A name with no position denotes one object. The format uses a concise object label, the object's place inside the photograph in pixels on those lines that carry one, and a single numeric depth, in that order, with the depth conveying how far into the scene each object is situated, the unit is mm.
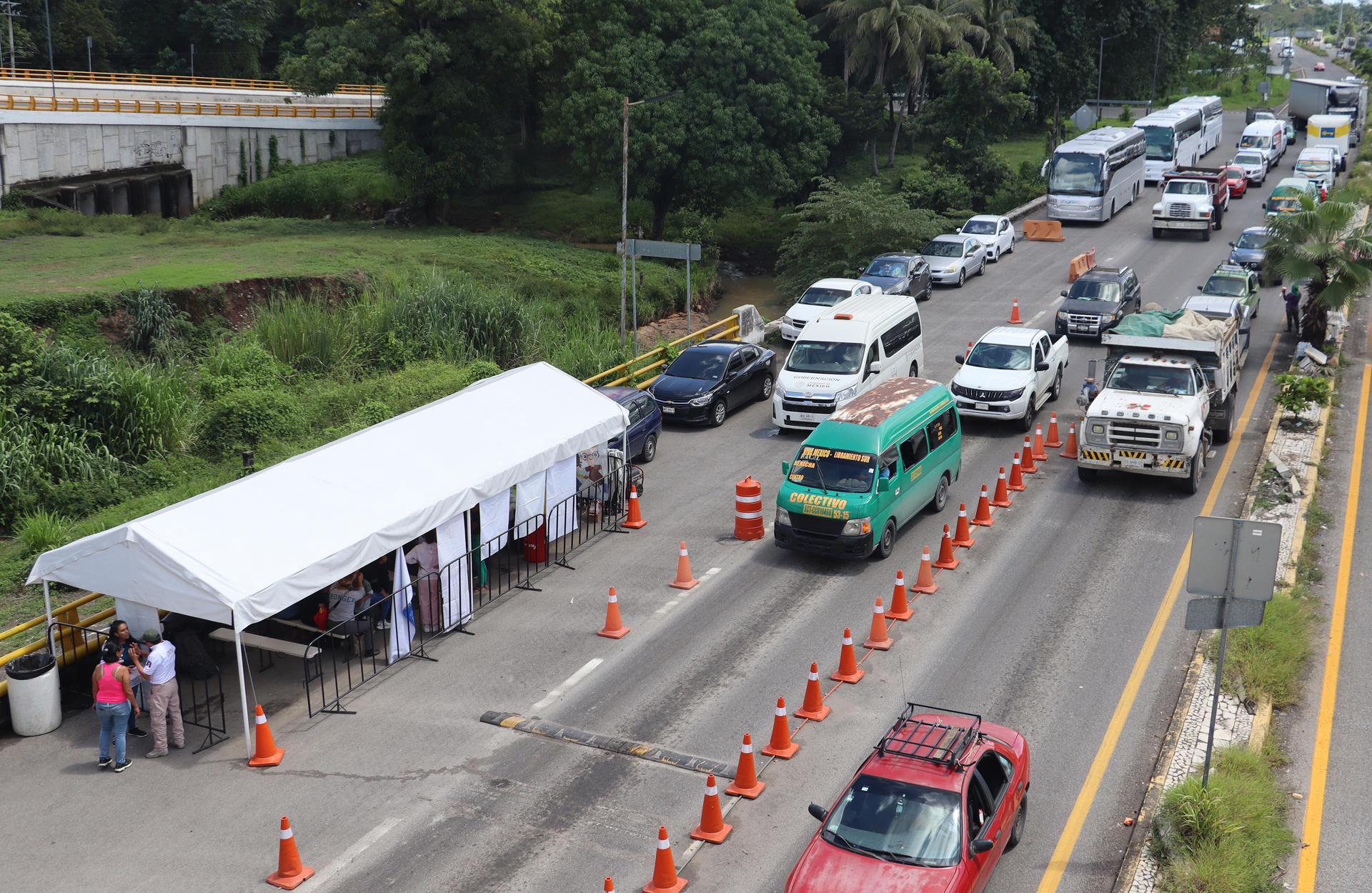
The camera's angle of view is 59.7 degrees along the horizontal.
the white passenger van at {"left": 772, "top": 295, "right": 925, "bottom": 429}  24781
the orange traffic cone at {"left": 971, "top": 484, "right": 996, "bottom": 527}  20109
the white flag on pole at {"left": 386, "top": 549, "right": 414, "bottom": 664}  15750
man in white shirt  13383
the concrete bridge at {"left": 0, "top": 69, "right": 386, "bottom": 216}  50281
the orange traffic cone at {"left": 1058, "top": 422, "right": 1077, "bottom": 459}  23688
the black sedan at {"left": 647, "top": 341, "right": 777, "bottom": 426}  25812
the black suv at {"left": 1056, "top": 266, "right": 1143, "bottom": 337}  31266
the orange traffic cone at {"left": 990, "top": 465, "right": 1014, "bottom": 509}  21016
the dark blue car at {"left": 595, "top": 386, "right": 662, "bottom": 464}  23359
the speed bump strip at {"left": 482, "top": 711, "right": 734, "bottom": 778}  13000
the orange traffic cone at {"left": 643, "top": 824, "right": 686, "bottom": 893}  10719
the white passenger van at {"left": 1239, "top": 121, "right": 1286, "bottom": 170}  58594
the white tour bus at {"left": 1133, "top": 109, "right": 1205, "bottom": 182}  56031
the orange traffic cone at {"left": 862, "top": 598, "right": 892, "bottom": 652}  15663
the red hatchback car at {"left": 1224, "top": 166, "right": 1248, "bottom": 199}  53062
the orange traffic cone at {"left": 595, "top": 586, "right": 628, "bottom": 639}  16359
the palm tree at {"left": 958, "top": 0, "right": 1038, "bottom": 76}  61031
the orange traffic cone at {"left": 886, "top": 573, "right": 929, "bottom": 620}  16578
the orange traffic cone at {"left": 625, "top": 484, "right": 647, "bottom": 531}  20547
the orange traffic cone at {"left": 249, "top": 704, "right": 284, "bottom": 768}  13359
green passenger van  17984
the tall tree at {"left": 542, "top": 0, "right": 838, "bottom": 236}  50125
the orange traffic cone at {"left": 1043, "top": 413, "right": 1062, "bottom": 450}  24344
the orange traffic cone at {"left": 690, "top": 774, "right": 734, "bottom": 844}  11633
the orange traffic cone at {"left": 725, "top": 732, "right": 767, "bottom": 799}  12383
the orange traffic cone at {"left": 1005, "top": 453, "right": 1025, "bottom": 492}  21688
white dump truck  20609
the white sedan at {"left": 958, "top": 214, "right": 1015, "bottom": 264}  43000
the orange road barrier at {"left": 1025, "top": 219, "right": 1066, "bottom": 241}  46531
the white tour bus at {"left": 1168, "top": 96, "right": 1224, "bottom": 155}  62500
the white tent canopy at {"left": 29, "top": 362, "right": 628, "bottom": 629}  13680
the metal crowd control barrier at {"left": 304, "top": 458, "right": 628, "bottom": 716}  15508
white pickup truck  24672
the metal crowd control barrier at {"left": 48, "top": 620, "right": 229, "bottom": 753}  14633
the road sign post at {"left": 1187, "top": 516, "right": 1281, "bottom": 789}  10438
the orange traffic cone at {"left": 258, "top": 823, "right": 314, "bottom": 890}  11148
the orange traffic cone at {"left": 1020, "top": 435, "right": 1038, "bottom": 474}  22766
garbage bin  13992
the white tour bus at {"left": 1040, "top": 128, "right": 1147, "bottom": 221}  47844
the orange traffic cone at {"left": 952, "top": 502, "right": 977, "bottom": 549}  19109
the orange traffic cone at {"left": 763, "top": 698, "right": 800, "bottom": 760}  13148
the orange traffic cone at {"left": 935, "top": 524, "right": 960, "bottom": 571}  18312
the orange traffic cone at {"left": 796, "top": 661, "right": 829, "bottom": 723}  13961
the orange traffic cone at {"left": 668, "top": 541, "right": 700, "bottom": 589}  17922
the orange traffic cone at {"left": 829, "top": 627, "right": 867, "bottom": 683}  14797
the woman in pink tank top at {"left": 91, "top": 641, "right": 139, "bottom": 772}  13094
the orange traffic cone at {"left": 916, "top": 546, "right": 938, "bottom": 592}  17453
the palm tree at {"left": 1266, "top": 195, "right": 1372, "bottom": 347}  28047
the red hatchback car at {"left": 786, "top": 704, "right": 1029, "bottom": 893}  9656
